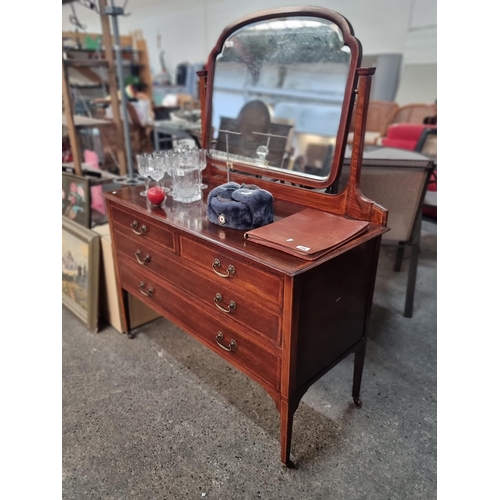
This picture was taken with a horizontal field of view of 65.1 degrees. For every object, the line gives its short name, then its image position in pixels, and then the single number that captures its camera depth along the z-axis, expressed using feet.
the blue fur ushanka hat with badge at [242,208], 4.37
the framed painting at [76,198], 7.20
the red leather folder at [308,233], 3.82
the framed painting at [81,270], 6.81
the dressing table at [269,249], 4.03
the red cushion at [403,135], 14.73
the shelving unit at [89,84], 7.75
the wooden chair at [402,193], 6.67
